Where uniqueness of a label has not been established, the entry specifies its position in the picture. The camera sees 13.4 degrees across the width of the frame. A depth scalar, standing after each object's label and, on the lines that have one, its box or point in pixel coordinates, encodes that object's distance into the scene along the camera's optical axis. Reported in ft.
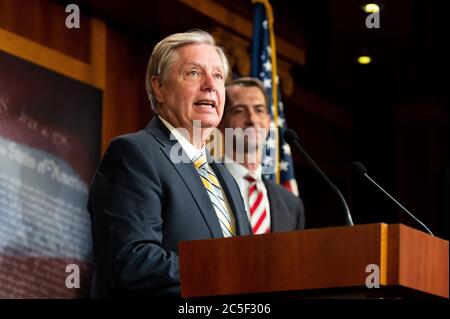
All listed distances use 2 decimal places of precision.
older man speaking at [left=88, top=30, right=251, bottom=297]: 17.30
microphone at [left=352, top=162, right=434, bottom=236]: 19.25
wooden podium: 15.24
